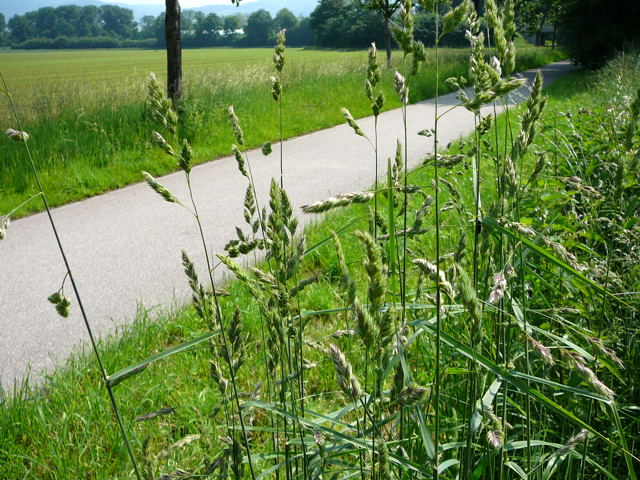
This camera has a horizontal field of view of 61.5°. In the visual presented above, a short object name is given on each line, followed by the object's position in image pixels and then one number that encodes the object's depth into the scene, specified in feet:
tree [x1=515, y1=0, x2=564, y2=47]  103.50
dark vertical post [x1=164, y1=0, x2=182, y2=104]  33.84
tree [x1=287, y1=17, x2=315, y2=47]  385.29
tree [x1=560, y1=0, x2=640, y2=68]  90.02
